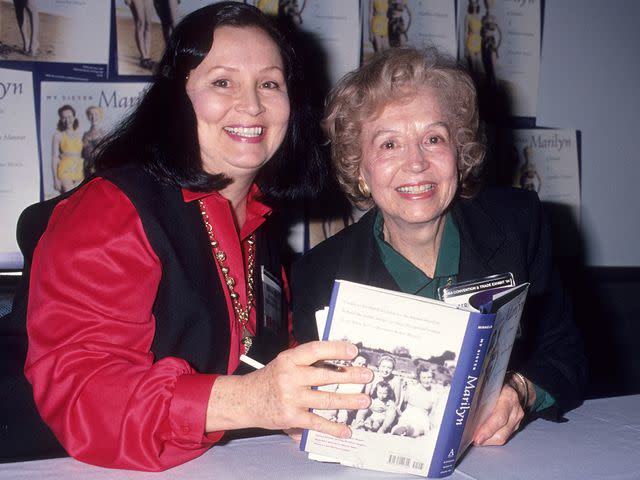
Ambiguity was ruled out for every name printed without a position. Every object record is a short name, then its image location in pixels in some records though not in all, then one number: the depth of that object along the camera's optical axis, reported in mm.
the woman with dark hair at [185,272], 1055
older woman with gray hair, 1560
